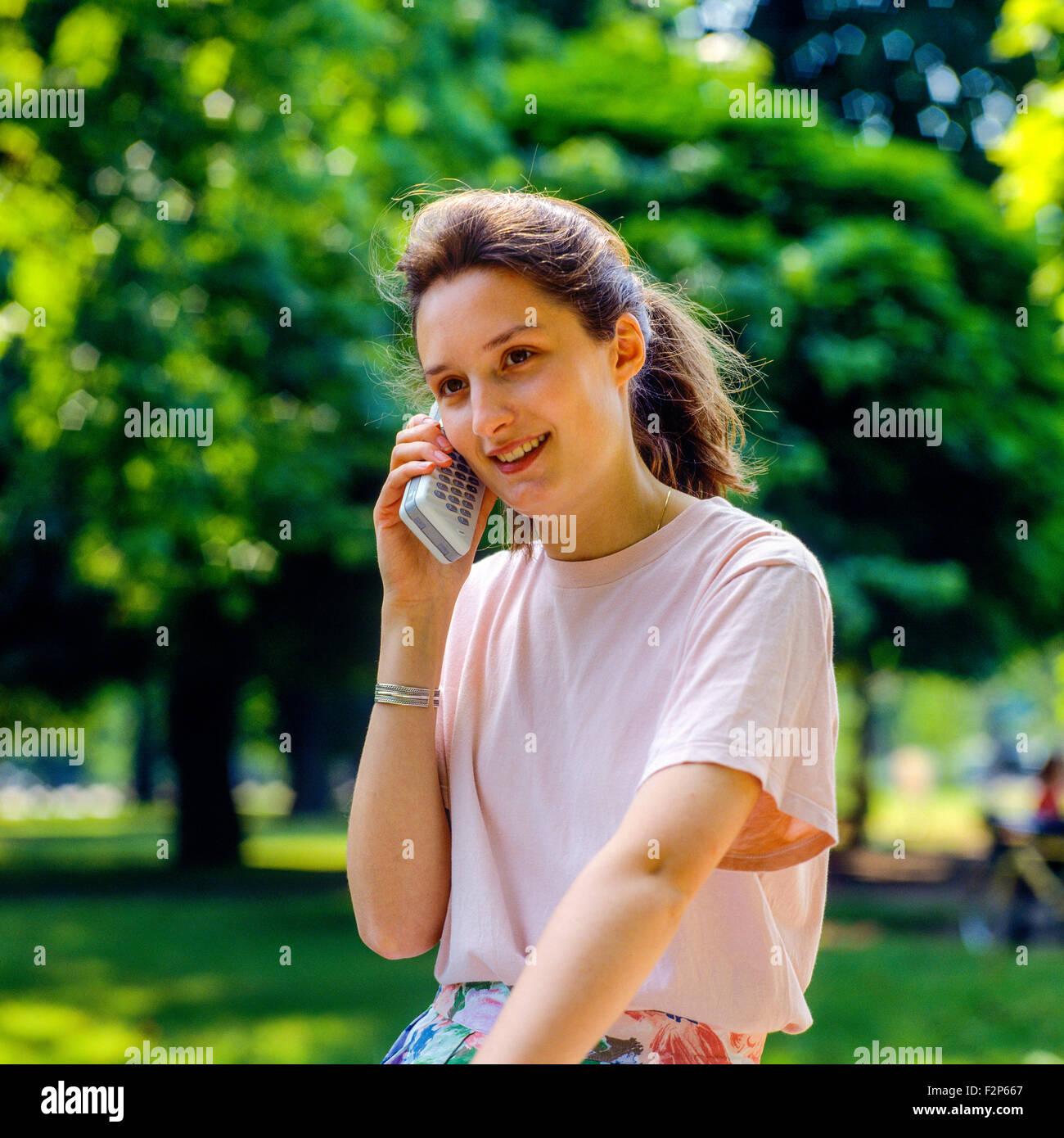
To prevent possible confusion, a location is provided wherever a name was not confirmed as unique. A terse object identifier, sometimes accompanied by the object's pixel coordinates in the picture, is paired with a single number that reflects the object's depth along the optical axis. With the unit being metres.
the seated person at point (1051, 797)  10.71
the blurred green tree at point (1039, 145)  4.48
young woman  1.51
